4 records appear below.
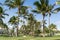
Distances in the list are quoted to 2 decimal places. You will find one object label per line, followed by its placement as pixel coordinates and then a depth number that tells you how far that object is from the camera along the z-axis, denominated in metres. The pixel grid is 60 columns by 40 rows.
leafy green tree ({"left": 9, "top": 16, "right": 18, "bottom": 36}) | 16.17
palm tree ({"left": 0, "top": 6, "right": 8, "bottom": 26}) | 14.19
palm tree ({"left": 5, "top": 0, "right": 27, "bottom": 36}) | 13.14
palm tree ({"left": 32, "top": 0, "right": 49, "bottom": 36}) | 12.18
